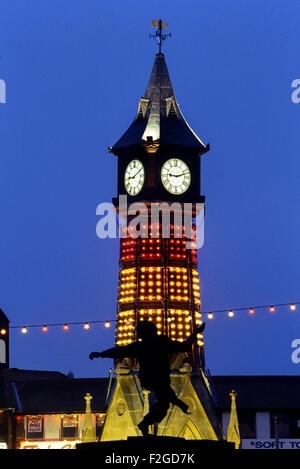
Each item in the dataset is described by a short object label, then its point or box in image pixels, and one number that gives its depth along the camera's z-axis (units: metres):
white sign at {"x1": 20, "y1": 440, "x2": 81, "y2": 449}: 85.06
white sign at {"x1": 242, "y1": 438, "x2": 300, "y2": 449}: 82.62
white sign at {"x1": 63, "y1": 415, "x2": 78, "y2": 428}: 86.25
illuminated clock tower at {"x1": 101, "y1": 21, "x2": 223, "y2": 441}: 85.50
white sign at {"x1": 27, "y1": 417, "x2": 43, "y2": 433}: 86.31
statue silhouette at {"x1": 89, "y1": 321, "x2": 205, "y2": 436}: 37.50
